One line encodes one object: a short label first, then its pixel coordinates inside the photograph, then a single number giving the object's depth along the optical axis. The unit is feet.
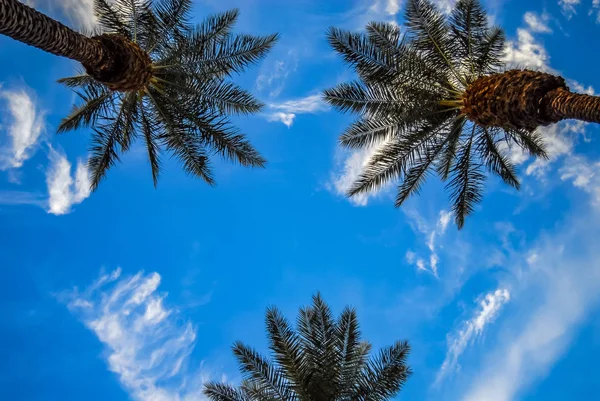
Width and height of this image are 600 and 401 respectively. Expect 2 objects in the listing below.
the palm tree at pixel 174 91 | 41.86
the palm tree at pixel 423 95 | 42.65
